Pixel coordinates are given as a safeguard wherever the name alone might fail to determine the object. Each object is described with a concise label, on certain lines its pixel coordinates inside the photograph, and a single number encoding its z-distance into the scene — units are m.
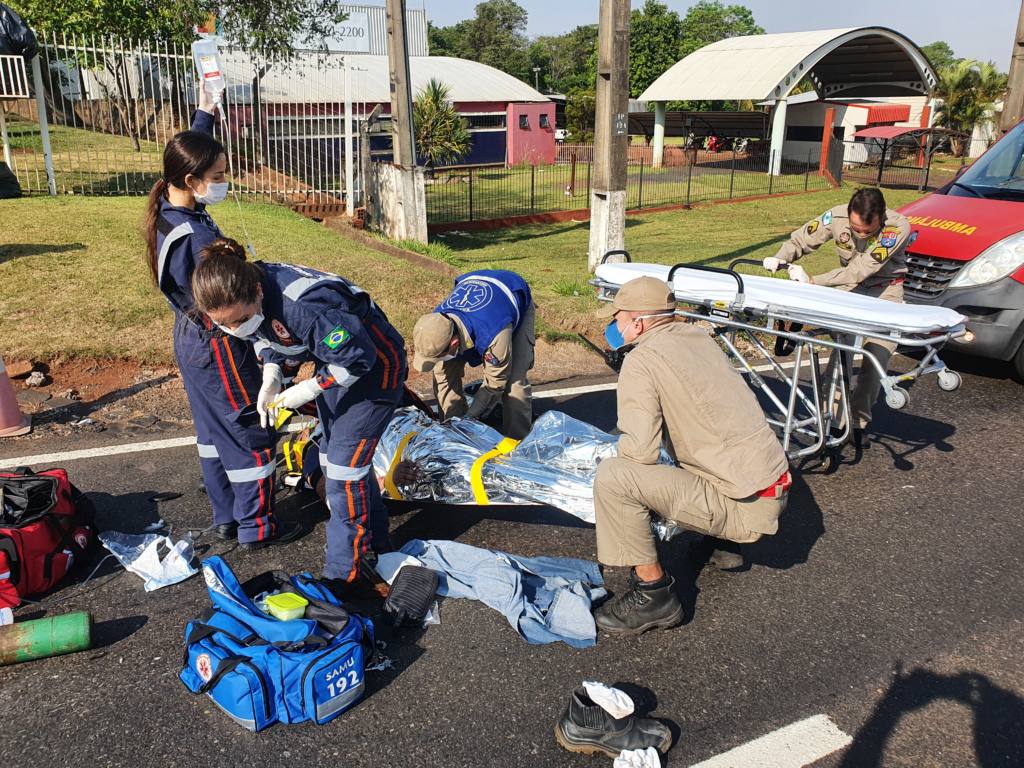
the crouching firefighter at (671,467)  3.41
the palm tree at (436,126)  27.55
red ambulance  6.74
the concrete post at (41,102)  10.20
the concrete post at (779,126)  27.89
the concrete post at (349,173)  11.96
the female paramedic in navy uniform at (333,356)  3.24
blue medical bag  2.93
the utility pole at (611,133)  9.43
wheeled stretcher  4.25
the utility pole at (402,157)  11.12
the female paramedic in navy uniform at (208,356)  3.77
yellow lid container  3.15
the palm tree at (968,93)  38.81
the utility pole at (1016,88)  12.45
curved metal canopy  28.30
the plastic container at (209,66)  4.73
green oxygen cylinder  3.22
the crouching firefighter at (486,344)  4.35
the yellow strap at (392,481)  4.38
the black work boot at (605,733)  2.84
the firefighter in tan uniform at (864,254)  5.45
